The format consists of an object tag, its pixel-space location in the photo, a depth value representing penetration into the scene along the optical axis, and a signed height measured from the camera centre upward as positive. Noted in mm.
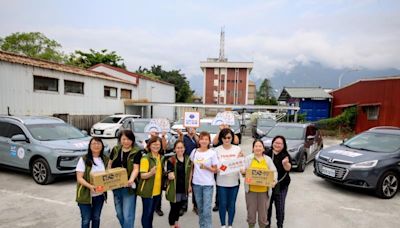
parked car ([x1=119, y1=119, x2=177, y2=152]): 9376 -1154
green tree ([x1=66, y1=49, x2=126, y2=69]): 35875 +6150
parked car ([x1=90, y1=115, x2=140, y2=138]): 15352 -1657
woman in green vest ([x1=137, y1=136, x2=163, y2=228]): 3307 -1003
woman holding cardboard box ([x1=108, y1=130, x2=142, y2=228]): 3307 -876
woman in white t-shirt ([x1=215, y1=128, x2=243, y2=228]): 3688 -1106
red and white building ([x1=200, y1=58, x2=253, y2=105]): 54781 +5159
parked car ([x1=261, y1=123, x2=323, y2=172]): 8180 -1196
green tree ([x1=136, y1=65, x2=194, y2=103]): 45344 +4312
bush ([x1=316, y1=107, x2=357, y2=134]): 19859 -1124
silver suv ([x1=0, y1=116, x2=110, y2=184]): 6086 -1155
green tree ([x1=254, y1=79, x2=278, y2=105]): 70550 +4368
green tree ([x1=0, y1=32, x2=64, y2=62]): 31672 +7039
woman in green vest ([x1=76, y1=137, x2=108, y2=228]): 3131 -1029
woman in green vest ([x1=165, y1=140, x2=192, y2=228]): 3578 -1008
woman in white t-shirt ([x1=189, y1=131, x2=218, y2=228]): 3572 -1038
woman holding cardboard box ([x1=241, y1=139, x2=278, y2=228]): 3631 -1234
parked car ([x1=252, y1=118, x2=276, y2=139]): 16028 -1230
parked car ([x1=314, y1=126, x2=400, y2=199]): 5738 -1343
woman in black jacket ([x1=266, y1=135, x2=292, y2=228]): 3869 -1034
